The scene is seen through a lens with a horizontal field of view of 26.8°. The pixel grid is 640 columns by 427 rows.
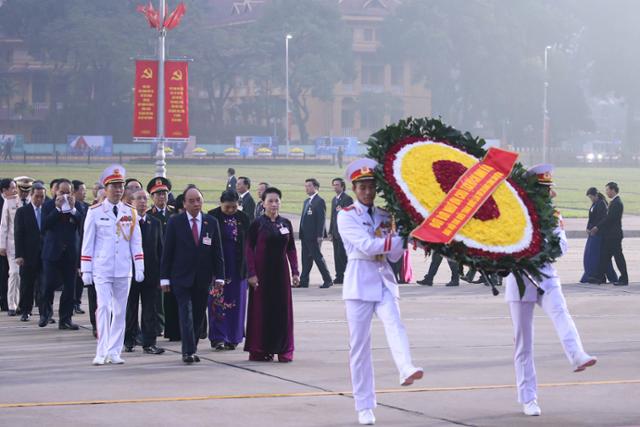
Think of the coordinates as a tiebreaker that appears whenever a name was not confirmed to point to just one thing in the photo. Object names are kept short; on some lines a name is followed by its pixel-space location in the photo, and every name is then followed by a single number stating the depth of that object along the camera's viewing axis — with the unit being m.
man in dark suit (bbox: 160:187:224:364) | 12.08
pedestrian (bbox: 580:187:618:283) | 21.48
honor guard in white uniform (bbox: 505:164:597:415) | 9.34
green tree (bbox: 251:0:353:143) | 97.56
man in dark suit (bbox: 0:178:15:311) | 17.19
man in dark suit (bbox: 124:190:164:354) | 12.91
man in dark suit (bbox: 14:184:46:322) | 16.03
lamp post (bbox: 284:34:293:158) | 93.15
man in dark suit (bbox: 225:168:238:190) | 32.03
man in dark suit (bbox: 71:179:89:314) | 15.66
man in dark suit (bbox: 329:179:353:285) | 20.72
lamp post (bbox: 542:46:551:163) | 90.69
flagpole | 28.95
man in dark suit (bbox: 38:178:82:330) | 15.06
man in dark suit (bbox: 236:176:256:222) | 21.11
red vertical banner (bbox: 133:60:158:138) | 29.28
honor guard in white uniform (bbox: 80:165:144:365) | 12.02
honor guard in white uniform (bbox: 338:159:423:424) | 8.92
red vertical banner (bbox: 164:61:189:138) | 29.09
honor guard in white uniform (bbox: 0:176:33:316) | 16.72
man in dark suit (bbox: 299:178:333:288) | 20.64
